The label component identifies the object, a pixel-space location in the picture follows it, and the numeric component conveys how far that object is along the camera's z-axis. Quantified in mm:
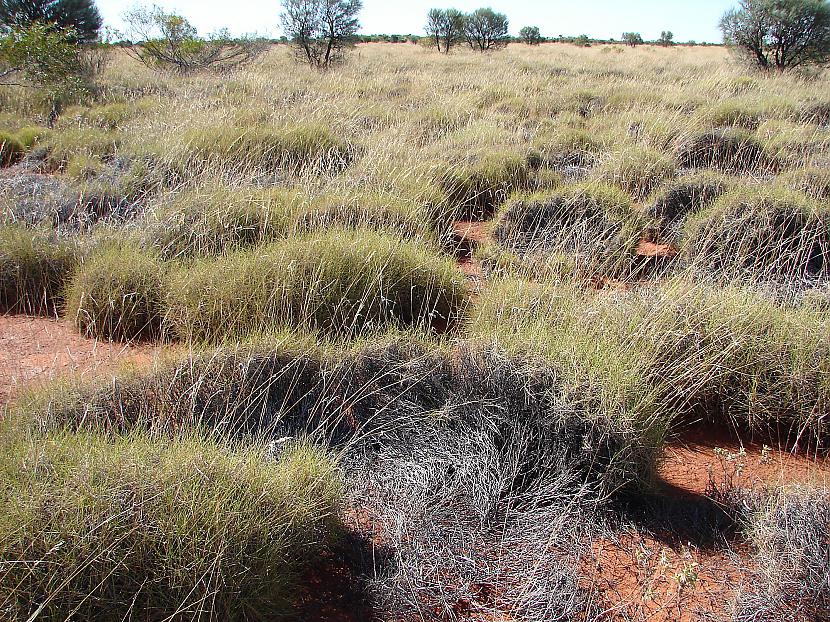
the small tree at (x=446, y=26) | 34281
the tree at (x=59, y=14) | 14617
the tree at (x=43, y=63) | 9695
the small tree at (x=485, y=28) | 35188
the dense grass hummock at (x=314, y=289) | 3676
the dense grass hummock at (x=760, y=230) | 4922
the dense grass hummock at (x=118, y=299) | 3969
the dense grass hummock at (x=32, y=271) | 4312
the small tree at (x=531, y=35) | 46875
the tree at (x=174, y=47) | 15055
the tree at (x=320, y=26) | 18734
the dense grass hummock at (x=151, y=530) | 1662
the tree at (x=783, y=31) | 14500
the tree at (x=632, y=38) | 49719
